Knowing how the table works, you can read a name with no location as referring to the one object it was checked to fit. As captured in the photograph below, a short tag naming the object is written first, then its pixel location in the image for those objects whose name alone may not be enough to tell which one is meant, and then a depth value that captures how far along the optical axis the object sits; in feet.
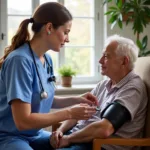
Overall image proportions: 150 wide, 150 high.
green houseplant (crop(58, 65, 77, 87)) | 12.54
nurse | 8.43
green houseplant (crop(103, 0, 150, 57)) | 11.99
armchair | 8.86
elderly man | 8.97
